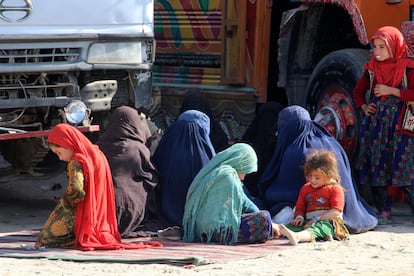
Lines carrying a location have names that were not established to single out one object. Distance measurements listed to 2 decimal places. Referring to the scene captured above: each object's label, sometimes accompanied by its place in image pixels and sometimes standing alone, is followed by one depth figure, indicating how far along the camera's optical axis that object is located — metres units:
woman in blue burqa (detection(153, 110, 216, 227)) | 15.63
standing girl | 15.85
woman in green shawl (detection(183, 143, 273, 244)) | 14.37
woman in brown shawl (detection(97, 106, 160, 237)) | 15.05
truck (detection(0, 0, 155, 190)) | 15.51
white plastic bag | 15.18
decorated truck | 17.39
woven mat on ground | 13.36
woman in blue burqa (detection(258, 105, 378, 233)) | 15.48
